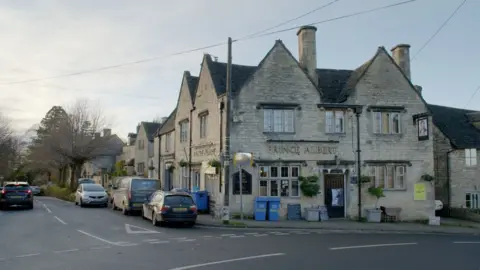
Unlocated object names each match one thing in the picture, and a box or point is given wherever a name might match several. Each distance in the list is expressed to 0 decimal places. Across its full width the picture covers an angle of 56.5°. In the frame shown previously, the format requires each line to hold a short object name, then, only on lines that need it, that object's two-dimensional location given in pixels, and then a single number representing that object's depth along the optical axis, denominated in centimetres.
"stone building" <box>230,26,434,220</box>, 2361
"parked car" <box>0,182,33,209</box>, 2750
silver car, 3011
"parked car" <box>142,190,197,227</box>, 1869
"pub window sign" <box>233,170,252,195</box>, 2316
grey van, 2398
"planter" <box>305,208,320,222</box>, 2280
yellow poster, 2475
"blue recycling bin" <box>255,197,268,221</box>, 2236
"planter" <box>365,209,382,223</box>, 2356
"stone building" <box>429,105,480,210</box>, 2852
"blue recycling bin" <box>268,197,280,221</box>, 2241
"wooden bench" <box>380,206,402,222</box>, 2403
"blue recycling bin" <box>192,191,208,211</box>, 2495
